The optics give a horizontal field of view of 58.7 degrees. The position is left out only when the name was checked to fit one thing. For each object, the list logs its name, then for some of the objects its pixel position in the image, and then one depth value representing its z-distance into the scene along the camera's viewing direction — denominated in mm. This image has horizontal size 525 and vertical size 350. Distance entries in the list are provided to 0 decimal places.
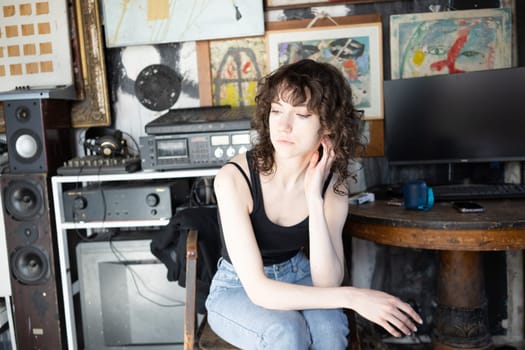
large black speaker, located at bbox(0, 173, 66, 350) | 2025
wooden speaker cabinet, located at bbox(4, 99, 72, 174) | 2016
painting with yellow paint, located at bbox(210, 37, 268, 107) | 2336
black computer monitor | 1958
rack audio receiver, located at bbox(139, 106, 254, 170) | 1970
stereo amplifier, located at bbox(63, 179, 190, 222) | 2010
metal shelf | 2006
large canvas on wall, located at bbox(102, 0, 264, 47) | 2281
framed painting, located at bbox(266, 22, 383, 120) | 2273
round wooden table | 1514
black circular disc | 2375
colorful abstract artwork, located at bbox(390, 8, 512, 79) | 2225
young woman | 1257
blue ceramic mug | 1725
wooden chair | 1424
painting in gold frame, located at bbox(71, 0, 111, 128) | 2305
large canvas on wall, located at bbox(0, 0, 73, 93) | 2305
